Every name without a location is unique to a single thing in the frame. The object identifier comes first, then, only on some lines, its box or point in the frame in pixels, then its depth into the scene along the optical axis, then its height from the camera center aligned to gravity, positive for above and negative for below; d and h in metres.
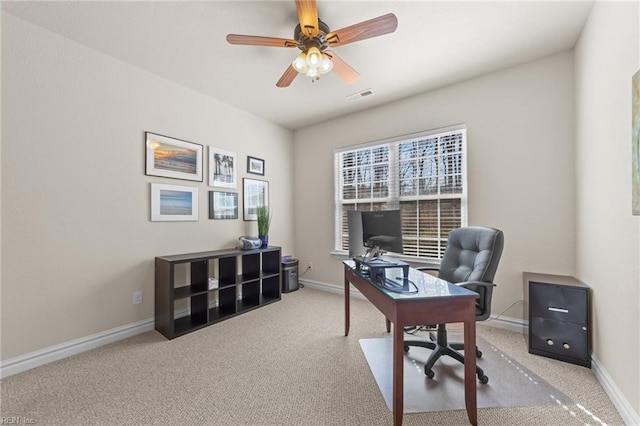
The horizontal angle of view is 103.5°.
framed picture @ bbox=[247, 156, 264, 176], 3.86 +0.76
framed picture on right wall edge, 1.35 +0.39
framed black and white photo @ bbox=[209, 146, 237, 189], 3.36 +0.64
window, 3.05 +0.43
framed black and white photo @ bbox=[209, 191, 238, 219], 3.38 +0.13
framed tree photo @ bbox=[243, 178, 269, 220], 3.83 +0.29
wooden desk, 1.36 -0.58
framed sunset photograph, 2.79 +0.67
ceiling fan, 1.70 +1.30
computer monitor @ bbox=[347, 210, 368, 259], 2.23 -0.20
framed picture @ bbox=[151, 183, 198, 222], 2.81 +0.14
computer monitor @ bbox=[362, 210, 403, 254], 1.99 -0.13
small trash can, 4.05 -1.00
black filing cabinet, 1.98 -0.87
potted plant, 3.72 -0.17
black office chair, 1.87 -0.45
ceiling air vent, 3.20 +1.56
